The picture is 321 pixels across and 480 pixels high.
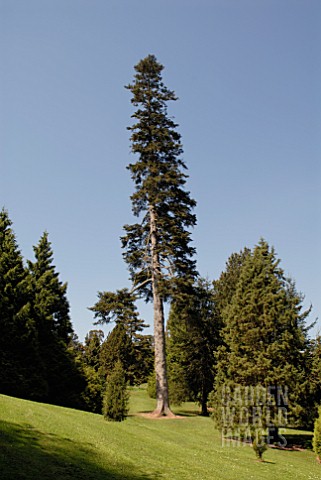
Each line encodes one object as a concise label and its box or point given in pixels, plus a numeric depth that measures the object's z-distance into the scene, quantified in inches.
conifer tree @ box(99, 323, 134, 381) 1909.4
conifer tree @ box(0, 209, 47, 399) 1081.4
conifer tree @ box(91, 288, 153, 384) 1225.4
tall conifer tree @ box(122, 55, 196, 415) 1170.6
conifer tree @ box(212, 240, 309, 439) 945.3
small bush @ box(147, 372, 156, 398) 1722.4
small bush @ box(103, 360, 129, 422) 807.7
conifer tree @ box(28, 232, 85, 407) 1229.5
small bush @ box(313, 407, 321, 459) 816.6
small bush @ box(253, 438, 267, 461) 701.9
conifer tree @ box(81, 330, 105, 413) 1235.9
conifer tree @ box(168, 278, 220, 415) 1378.0
